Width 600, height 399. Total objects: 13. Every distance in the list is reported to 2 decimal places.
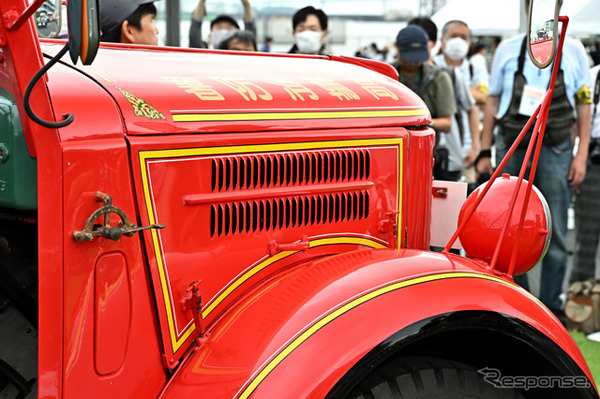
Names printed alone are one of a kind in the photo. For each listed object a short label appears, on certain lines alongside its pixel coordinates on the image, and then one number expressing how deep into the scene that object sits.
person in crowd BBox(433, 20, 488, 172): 6.23
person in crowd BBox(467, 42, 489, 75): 9.17
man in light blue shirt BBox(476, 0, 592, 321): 4.79
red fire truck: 1.91
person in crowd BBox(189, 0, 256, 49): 5.52
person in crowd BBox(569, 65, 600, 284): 5.56
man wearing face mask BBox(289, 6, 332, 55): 5.13
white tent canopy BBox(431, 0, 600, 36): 11.66
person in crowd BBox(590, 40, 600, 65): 7.41
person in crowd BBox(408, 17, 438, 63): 6.91
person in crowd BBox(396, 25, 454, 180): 5.10
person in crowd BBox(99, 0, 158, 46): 3.38
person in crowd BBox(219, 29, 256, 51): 5.05
